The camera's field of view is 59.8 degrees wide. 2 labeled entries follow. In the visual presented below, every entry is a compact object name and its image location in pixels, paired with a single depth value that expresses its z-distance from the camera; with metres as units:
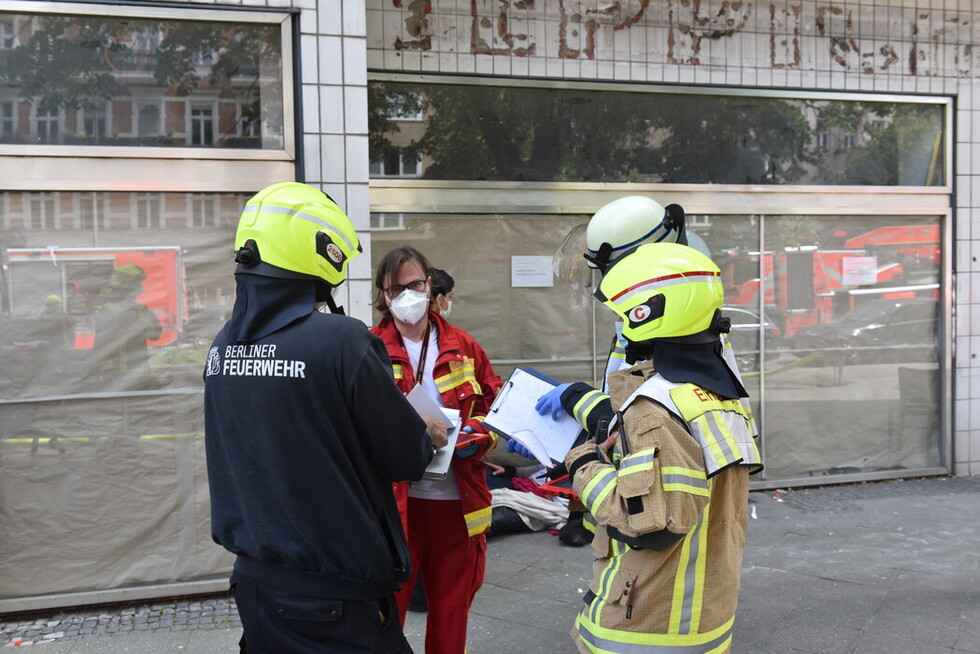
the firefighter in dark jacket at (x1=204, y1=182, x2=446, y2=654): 2.20
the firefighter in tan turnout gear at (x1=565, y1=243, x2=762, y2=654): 2.26
